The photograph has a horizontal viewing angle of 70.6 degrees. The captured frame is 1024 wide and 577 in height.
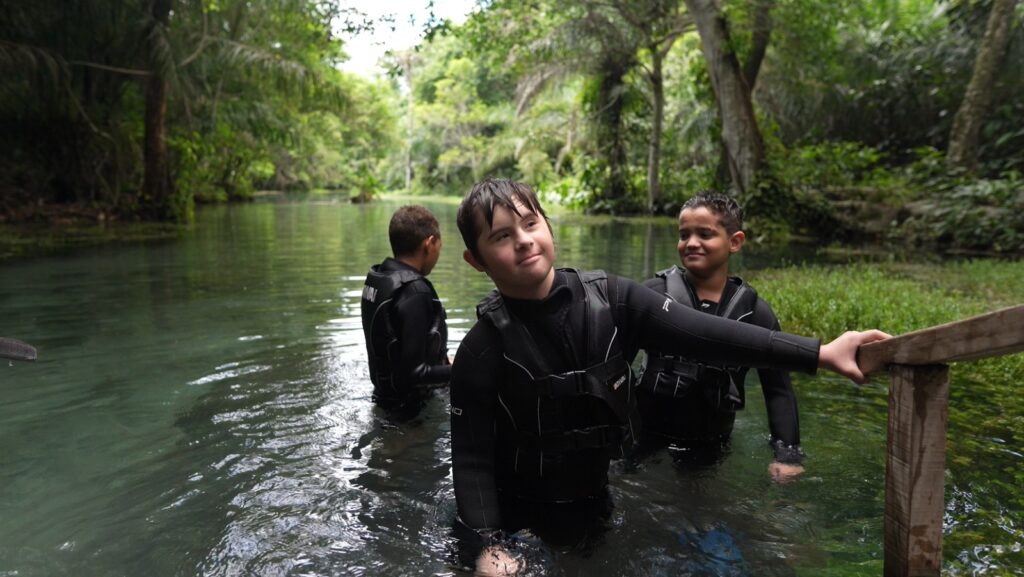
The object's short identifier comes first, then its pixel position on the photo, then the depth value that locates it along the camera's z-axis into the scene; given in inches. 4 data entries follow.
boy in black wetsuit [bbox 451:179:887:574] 89.9
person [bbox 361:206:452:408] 154.3
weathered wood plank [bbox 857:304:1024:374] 60.4
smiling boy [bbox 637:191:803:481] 130.1
